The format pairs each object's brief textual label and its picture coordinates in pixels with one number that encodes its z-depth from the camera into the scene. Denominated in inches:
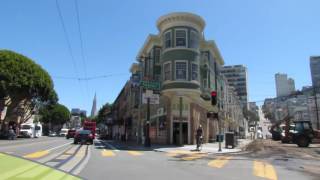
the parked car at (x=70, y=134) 1650.3
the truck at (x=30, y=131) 1680.4
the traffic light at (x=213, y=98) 653.5
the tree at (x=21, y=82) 1241.3
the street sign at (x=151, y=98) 836.2
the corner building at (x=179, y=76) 907.6
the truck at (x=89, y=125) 1640.0
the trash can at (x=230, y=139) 772.4
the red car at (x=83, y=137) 913.1
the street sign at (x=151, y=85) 841.0
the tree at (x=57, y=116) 2777.7
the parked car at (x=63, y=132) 2273.6
